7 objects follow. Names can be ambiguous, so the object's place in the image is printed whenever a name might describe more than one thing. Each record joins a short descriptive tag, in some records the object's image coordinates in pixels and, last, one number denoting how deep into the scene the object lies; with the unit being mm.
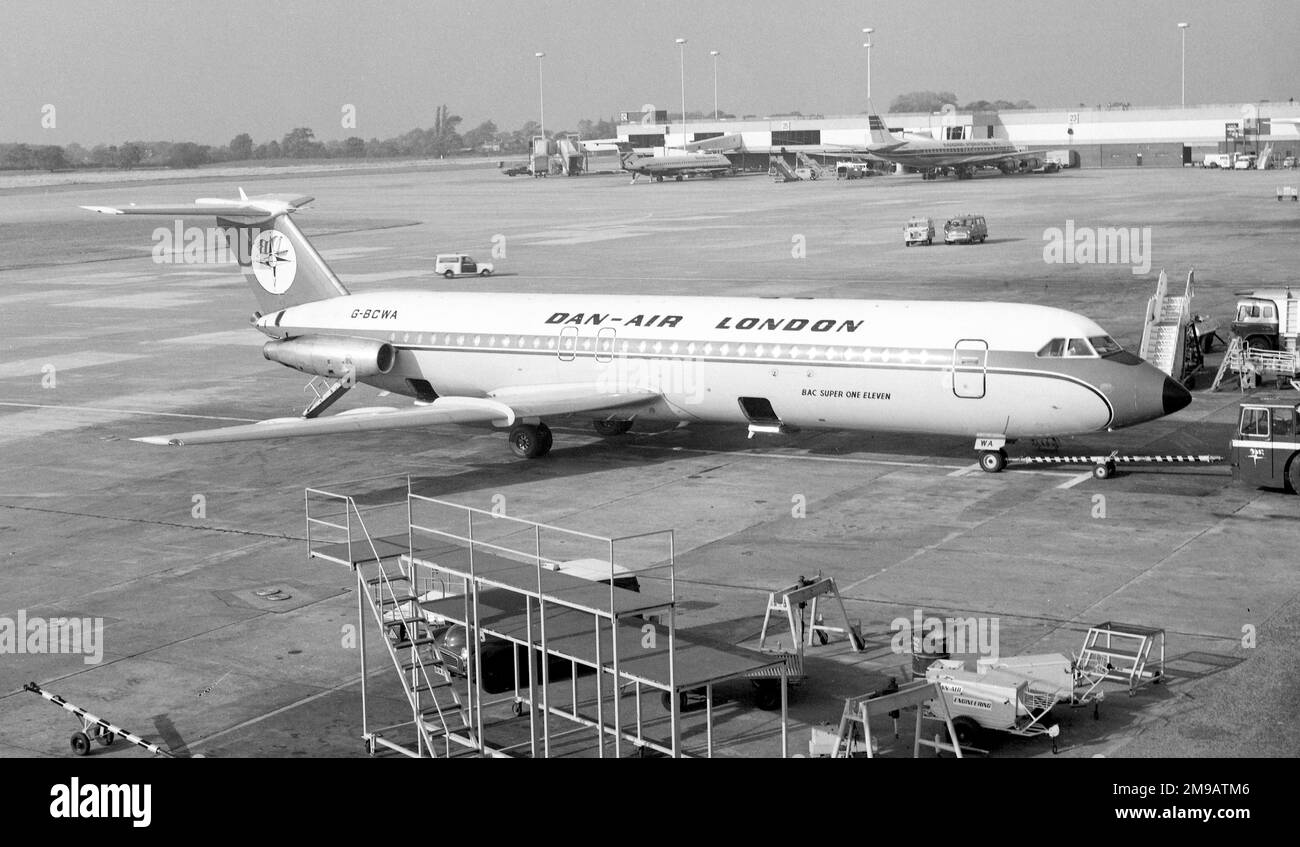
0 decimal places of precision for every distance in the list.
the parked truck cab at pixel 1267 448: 29672
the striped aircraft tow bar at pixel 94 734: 18438
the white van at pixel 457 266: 76625
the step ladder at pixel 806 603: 20984
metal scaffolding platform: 16469
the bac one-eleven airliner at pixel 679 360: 31000
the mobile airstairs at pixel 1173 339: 42000
